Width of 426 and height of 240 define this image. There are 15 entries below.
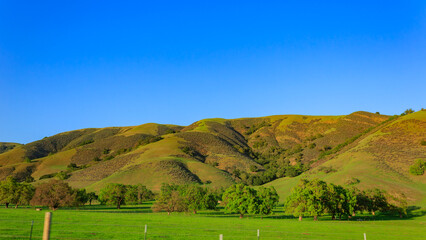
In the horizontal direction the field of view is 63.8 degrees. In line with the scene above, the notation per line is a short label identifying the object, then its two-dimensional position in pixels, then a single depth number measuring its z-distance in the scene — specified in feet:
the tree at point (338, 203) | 269.23
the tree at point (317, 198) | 262.73
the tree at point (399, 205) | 287.48
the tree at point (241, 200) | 283.38
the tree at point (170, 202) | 302.25
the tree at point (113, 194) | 343.26
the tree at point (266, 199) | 283.59
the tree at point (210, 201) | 311.88
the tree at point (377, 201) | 299.17
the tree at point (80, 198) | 299.29
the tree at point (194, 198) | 307.78
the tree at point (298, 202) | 264.72
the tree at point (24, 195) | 314.55
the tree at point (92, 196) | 383.74
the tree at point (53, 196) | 280.31
